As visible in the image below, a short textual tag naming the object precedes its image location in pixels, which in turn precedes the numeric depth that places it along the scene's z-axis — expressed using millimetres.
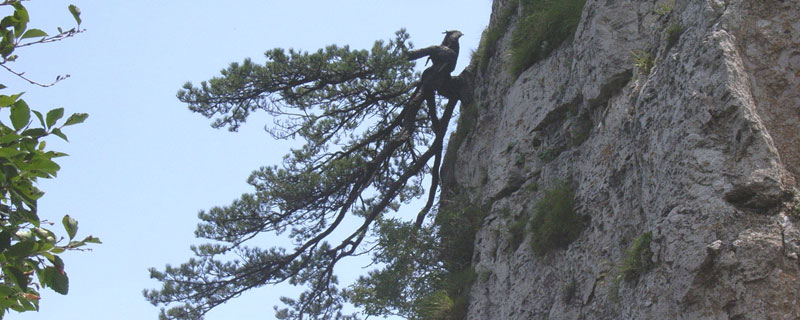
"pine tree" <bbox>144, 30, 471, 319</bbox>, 23328
